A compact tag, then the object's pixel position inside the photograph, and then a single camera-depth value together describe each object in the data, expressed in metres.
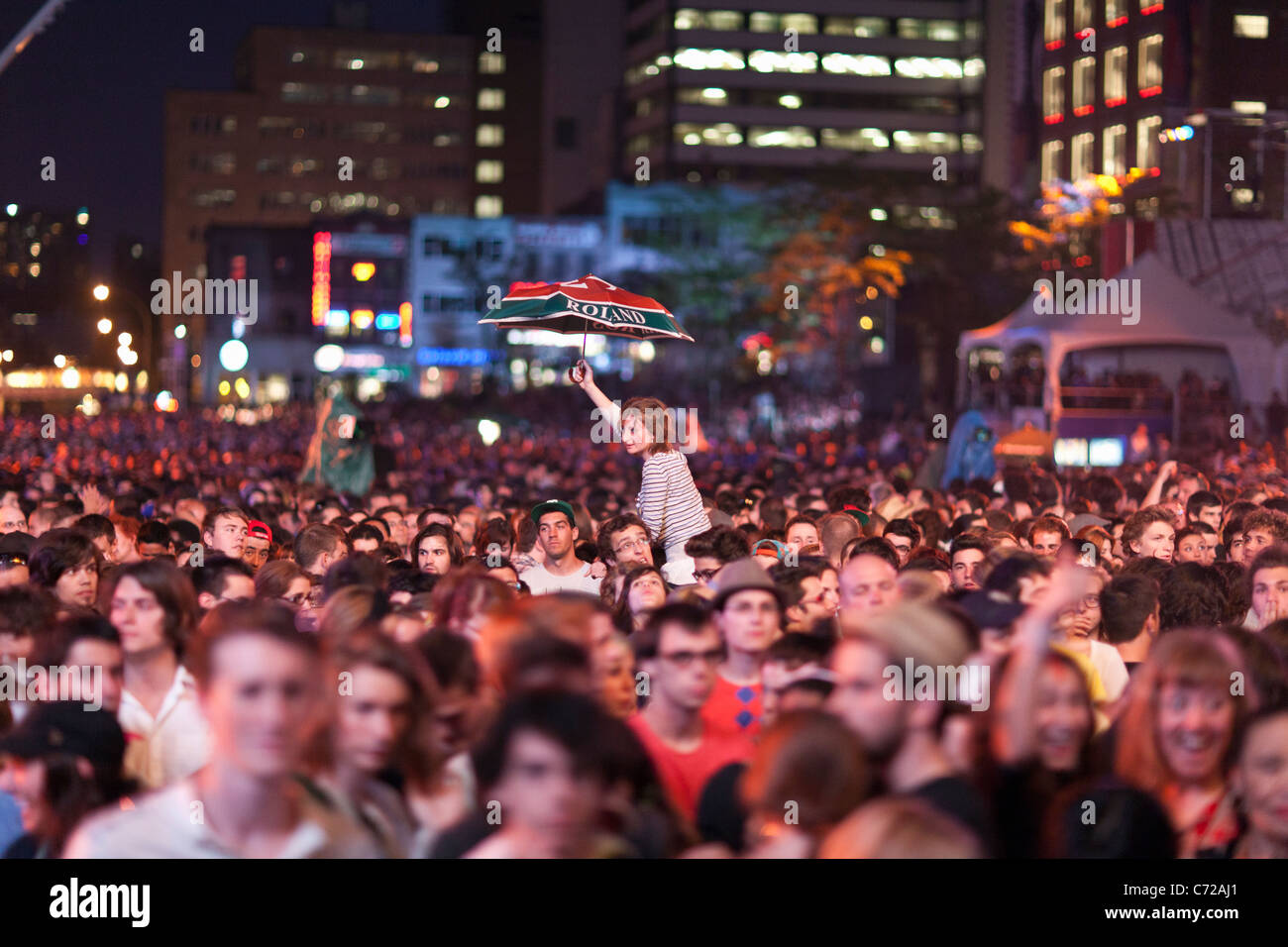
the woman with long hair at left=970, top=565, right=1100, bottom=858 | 4.48
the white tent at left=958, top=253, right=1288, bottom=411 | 28.75
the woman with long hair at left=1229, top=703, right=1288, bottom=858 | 4.52
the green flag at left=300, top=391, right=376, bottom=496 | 16.47
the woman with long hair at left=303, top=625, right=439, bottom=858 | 4.42
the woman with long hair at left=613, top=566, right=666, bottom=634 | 7.62
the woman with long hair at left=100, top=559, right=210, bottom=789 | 5.68
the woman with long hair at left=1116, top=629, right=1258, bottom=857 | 4.68
